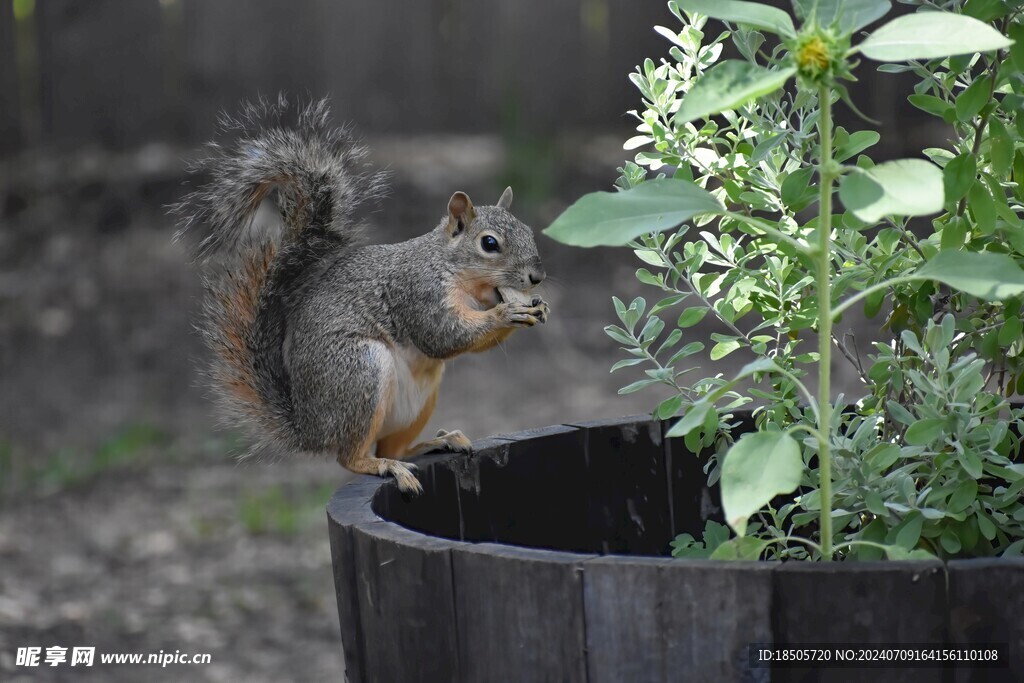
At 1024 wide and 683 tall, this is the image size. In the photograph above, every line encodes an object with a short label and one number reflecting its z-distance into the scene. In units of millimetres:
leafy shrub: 4165
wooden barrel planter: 4216
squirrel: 4817
